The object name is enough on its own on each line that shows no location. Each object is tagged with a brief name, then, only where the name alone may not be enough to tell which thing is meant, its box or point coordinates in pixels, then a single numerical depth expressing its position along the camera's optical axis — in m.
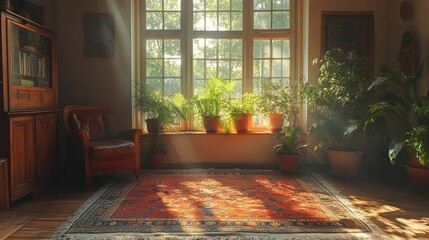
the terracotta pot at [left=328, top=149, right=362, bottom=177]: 3.95
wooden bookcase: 2.91
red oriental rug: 2.41
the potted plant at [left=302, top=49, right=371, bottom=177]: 3.92
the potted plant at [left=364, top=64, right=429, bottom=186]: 3.13
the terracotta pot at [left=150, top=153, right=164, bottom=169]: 4.48
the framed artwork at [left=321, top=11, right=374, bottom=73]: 4.50
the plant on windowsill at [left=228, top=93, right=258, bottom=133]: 4.60
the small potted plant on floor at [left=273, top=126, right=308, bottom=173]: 4.23
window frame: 4.89
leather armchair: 3.59
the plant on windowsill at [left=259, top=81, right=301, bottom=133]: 4.54
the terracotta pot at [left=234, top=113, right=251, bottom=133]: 4.63
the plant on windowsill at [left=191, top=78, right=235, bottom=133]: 4.59
